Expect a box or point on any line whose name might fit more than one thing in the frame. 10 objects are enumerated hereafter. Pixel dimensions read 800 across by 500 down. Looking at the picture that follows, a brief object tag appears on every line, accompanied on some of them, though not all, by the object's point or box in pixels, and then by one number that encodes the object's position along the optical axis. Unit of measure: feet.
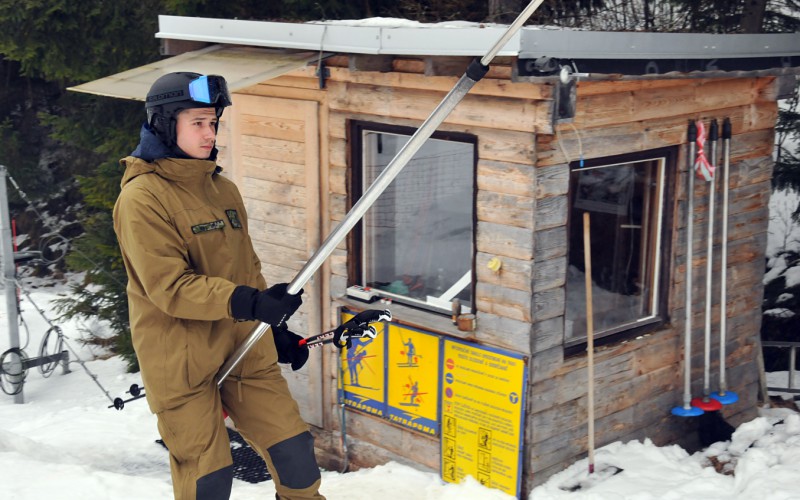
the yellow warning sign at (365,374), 19.92
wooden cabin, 16.80
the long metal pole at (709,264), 19.74
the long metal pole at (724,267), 20.03
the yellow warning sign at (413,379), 18.89
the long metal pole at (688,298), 19.33
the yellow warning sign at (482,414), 17.48
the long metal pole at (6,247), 28.43
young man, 12.19
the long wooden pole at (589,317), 17.49
